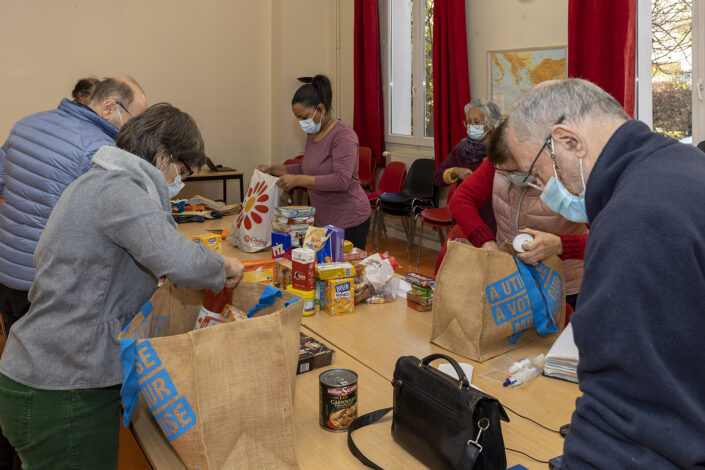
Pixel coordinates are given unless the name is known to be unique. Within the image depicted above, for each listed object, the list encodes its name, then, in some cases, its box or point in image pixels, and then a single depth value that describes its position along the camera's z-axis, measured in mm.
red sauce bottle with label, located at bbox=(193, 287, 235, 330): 1598
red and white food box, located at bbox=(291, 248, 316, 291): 2164
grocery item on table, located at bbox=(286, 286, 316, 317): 2180
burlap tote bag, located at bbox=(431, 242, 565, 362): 1764
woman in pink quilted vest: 1915
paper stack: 1640
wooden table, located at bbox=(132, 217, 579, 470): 1326
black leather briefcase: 1161
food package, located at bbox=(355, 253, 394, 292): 2334
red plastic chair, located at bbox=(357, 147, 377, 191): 6469
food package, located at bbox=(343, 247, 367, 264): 2543
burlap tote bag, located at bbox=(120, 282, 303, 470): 1204
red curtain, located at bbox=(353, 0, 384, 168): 6449
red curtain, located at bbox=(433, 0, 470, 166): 5367
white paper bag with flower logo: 3059
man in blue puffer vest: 2021
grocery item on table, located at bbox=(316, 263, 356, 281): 2199
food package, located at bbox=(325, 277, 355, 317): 2176
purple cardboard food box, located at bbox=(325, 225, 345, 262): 2430
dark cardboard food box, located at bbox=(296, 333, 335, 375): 1721
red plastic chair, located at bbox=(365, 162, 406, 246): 5973
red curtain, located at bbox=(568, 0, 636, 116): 4035
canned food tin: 1388
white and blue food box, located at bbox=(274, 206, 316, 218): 2832
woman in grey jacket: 1329
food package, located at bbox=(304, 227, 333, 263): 2381
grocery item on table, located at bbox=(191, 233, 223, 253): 2754
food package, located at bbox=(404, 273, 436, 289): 2246
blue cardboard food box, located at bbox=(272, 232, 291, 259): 2698
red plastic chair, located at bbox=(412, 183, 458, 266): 4965
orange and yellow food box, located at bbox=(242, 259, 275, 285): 2424
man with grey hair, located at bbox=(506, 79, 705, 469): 830
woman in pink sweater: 3189
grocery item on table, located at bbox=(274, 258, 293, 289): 2305
